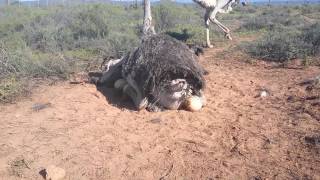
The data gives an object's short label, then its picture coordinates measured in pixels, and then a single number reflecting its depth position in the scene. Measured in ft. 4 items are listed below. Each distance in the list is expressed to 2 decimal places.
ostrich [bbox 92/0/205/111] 19.81
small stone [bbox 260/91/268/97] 21.57
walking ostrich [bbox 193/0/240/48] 33.42
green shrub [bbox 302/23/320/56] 27.73
